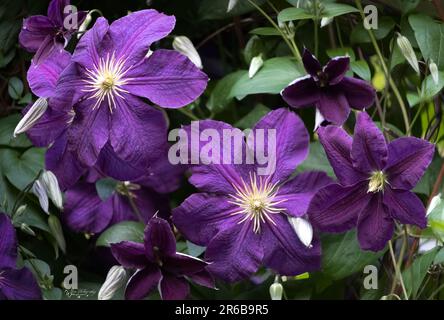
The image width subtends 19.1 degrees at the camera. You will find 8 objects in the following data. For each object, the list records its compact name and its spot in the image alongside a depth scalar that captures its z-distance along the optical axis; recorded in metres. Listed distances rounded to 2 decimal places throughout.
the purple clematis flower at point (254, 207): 0.99
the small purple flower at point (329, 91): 0.98
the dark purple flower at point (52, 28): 1.01
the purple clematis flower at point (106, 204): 1.09
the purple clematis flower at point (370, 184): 0.96
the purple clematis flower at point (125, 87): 0.97
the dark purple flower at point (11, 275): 1.02
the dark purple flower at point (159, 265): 0.99
